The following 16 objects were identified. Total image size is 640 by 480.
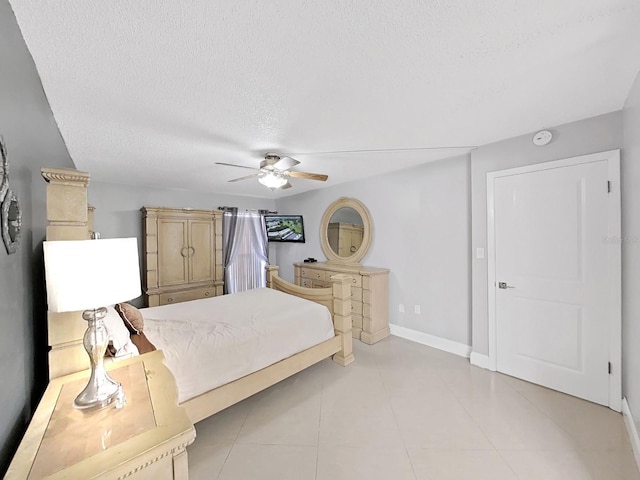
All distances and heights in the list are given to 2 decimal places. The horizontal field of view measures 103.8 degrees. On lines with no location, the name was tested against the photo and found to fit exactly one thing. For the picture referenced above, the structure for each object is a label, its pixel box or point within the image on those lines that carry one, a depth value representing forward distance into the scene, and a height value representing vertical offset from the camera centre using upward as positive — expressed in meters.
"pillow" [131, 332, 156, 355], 1.60 -0.69
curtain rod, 4.85 +0.62
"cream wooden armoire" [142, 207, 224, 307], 3.78 -0.22
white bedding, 1.73 -0.76
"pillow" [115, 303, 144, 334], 1.84 -0.57
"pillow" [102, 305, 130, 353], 1.45 -0.54
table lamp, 0.88 -0.15
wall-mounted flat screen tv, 5.08 +0.25
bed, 1.05 -0.71
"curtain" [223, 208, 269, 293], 4.89 -0.21
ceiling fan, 2.44 +0.69
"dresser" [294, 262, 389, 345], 3.35 -0.87
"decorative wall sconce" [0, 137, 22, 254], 0.81 +0.11
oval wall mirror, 3.92 +0.13
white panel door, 2.02 -0.37
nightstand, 0.68 -0.62
